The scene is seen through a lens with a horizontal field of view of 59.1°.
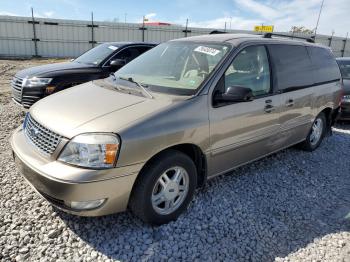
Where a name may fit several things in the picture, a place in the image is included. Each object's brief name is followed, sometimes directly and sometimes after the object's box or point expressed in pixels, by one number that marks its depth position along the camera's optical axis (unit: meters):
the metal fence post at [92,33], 20.50
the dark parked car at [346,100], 6.99
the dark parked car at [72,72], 5.81
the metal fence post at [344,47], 27.64
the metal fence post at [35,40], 19.39
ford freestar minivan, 2.50
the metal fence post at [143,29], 21.38
